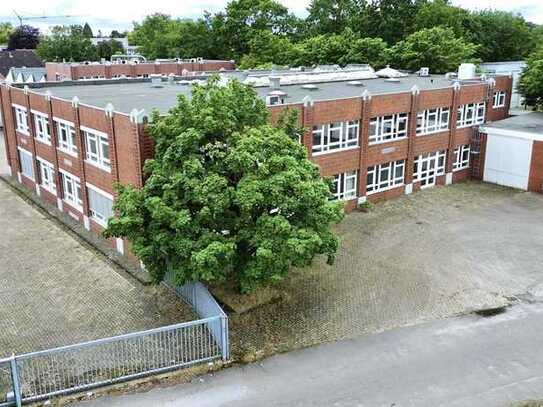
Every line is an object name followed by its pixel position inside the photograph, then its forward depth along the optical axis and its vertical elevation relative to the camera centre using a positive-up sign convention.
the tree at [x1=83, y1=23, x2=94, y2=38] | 162.38 +7.19
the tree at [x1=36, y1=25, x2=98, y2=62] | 85.50 +0.74
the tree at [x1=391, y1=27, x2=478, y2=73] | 51.53 -0.12
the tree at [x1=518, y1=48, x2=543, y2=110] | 41.03 -2.41
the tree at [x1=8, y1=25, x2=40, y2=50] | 116.31 +2.92
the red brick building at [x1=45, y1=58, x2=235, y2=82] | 59.16 -1.82
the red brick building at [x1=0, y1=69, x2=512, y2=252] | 23.61 -4.00
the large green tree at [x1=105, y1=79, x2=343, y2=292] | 15.73 -4.43
